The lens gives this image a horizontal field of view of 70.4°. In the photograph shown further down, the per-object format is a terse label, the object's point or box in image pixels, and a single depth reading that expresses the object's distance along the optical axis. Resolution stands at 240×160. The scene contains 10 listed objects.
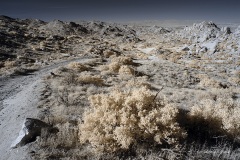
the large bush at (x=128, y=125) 4.67
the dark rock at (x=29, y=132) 5.00
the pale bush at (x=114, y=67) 14.77
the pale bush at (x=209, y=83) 12.59
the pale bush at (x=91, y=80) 10.60
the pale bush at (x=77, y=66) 14.74
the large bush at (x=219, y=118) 5.49
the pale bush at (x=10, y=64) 17.12
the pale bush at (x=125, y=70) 13.94
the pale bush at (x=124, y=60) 18.12
